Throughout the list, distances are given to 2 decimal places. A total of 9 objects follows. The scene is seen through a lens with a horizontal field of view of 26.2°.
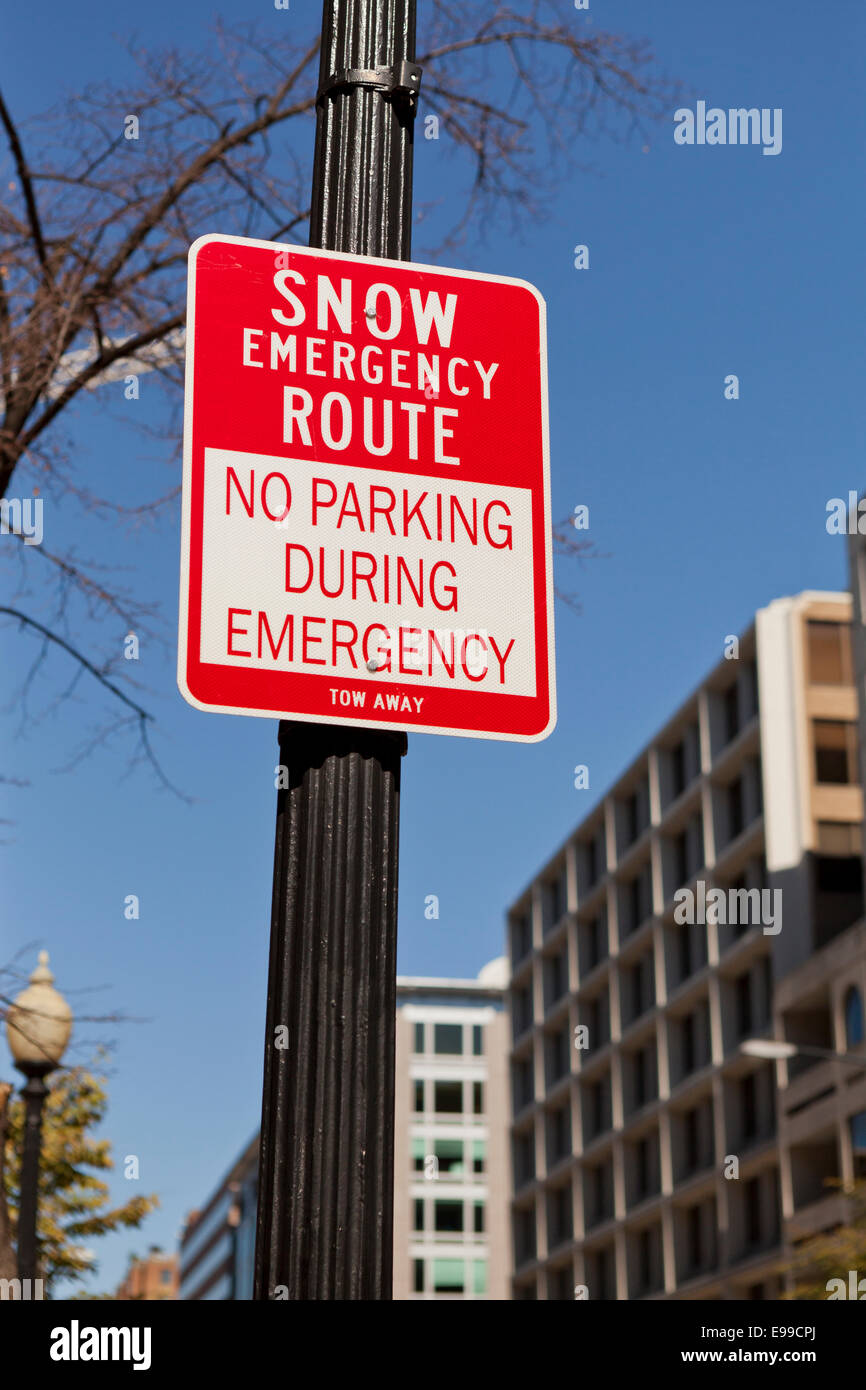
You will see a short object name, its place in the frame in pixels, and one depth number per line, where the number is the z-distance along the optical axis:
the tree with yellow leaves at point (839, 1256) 30.98
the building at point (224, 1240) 103.38
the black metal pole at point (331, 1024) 3.24
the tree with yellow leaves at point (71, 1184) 23.38
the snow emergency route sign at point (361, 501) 3.48
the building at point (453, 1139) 91.31
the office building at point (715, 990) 50.75
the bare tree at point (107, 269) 9.60
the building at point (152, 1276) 150.88
